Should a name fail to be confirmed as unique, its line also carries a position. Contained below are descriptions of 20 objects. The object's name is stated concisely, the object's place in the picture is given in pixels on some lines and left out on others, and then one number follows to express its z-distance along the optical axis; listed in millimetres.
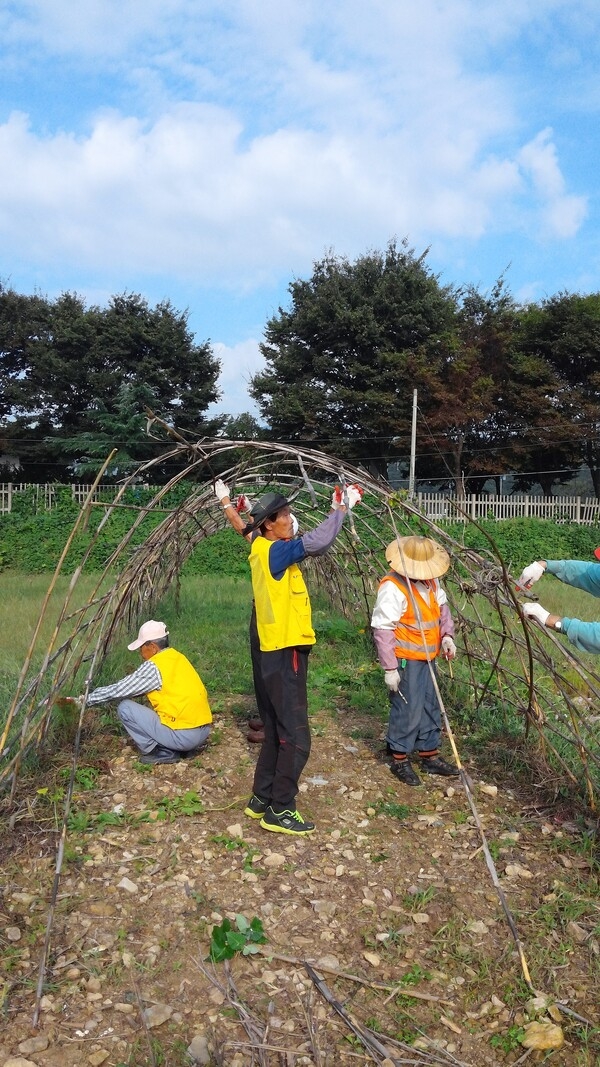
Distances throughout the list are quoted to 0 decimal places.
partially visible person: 3541
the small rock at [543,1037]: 2424
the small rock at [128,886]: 3223
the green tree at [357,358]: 22625
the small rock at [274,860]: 3457
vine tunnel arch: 3832
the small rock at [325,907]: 3119
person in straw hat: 4141
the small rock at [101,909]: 3068
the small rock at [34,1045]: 2361
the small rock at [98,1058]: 2330
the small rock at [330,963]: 2771
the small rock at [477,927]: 2990
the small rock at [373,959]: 2811
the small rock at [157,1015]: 2480
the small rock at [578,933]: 2928
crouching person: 4250
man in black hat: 3600
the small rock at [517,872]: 3375
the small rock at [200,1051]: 2334
